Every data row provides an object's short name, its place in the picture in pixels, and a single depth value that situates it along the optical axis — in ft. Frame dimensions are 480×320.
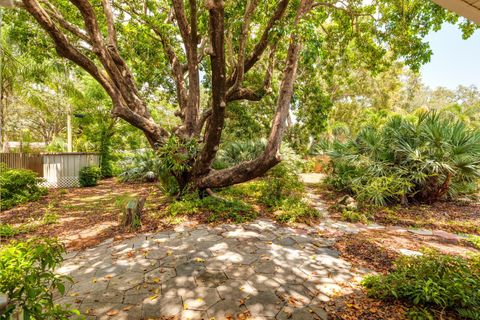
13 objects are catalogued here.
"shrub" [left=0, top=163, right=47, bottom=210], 23.90
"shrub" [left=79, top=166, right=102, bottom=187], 34.79
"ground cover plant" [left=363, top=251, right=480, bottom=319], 8.86
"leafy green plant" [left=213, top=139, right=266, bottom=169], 33.88
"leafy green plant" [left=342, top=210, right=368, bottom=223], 19.69
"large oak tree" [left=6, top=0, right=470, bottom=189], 17.10
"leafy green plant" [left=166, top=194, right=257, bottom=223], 19.15
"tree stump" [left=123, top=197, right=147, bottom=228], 17.63
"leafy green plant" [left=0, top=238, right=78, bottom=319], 5.45
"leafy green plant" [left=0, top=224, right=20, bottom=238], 16.26
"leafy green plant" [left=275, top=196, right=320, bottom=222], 19.22
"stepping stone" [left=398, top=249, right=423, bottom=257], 13.61
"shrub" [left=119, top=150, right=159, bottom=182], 38.06
